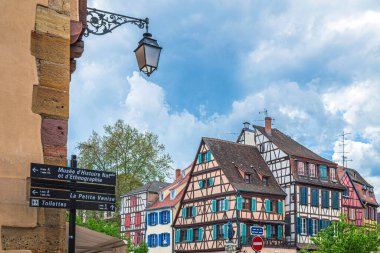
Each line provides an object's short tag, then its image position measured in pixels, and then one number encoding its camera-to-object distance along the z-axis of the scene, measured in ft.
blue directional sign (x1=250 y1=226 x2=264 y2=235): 51.70
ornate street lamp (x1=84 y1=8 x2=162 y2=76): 27.81
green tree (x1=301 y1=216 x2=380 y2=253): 84.64
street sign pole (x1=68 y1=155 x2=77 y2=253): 22.36
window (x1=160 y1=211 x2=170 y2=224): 157.52
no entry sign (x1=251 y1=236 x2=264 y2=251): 51.25
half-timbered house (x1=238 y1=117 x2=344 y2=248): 141.79
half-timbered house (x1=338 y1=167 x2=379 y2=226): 160.56
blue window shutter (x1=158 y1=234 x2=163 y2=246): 158.09
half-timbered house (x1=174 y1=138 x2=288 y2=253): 135.23
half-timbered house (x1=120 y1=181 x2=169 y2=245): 170.81
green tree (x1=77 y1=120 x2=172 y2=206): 159.53
